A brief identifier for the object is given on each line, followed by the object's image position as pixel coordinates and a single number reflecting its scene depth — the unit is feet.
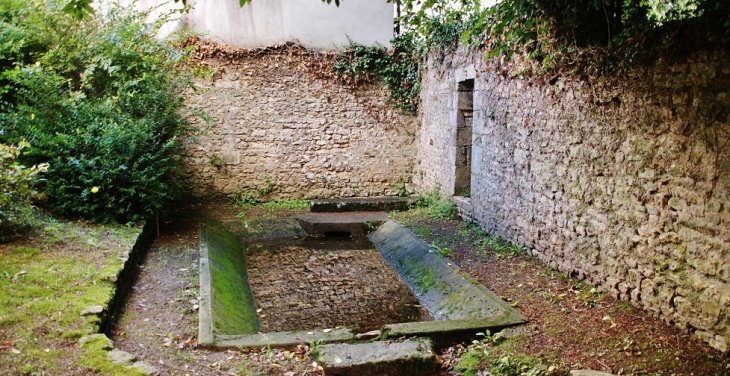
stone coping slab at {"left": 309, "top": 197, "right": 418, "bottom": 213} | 32.12
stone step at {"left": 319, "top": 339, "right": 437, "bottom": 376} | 12.21
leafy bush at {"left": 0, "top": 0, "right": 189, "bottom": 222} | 21.66
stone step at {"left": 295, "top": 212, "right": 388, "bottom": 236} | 29.19
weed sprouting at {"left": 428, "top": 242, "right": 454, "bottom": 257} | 21.22
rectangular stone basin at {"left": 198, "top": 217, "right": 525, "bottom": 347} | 14.47
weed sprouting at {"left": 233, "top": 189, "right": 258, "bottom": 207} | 33.71
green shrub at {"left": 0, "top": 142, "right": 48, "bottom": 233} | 16.79
